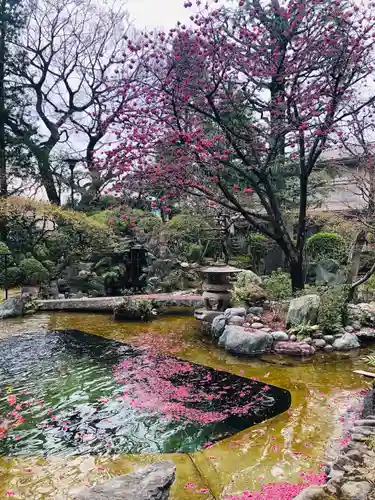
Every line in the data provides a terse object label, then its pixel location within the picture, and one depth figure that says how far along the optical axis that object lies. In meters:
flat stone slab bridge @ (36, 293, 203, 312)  8.91
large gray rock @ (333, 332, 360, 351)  5.87
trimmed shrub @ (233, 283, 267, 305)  7.45
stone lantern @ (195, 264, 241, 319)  7.32
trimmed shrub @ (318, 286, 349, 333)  6.22
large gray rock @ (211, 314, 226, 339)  6.56
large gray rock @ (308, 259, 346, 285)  9.92
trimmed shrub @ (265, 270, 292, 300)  7.99
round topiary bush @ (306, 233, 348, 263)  11.47
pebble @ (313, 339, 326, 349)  5.89
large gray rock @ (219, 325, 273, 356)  5.76
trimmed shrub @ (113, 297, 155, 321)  8.08
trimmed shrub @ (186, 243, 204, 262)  11.62
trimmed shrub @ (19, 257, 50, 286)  10.16
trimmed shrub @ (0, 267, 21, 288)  10.29
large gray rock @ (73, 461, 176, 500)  1.94
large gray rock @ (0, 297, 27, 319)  8.16
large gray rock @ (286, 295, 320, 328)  6.24
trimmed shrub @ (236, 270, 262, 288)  8.38
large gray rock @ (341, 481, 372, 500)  1.85
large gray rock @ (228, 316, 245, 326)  6.58
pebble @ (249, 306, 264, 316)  7.20
